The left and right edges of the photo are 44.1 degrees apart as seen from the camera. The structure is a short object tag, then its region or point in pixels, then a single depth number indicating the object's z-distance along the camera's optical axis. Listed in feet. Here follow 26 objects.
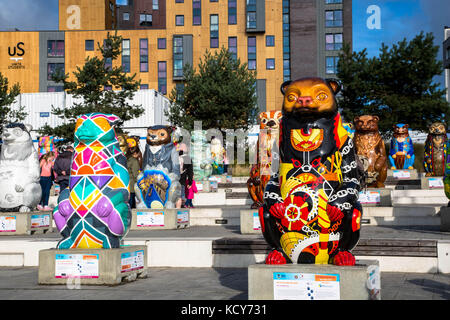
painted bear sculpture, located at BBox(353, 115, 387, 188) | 44.86
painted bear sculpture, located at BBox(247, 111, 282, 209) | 34.96
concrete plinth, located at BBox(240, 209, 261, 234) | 34.53
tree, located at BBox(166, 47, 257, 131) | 112.98
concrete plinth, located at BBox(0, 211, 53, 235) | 38.17
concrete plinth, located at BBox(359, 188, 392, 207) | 41.91
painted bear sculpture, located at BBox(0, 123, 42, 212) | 36.47
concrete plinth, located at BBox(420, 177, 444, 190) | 56.03
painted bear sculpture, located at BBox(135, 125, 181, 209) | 40.98
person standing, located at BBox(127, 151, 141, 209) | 48.67
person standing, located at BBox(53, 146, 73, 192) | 49.19
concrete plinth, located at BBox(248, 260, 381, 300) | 15.49
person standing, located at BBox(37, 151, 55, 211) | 49.62
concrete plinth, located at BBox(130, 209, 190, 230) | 40.52
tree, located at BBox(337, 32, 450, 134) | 101.04
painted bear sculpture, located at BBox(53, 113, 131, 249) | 22.29
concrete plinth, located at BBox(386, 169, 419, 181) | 65.57
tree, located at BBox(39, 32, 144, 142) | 90.84
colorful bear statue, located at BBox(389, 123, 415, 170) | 66.73
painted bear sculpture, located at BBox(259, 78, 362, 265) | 16.56
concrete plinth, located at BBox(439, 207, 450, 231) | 32.22
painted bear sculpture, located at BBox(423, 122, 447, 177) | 57.98
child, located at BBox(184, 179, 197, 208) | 52.39
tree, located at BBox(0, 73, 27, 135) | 96.94
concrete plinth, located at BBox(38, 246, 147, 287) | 21.54
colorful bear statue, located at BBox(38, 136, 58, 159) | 63.36
